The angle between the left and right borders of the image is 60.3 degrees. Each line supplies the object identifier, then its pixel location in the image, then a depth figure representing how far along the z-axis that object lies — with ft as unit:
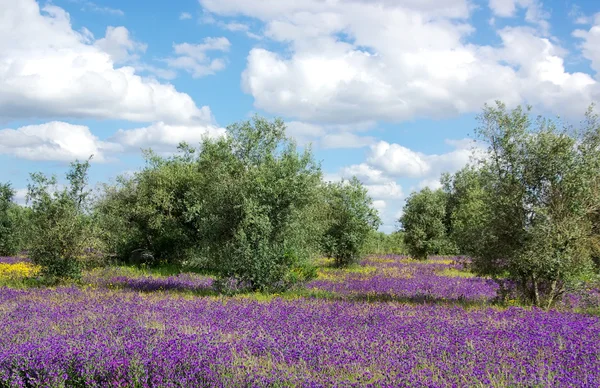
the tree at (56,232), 59.31
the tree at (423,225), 138.82
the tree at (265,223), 54.13
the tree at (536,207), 44.14
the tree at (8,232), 140.15
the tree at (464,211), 48.91
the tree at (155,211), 88.99
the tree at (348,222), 106.52
